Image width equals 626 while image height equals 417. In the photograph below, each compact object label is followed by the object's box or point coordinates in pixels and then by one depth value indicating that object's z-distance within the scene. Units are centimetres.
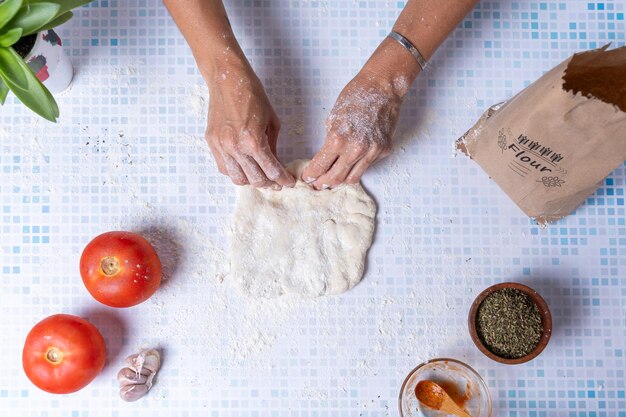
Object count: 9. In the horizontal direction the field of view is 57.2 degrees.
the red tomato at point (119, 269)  108
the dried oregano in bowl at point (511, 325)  110
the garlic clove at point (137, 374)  114
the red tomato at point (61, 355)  108
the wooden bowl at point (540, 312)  110
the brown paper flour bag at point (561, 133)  91
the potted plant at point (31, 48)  93
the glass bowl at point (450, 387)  113
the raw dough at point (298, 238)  118
